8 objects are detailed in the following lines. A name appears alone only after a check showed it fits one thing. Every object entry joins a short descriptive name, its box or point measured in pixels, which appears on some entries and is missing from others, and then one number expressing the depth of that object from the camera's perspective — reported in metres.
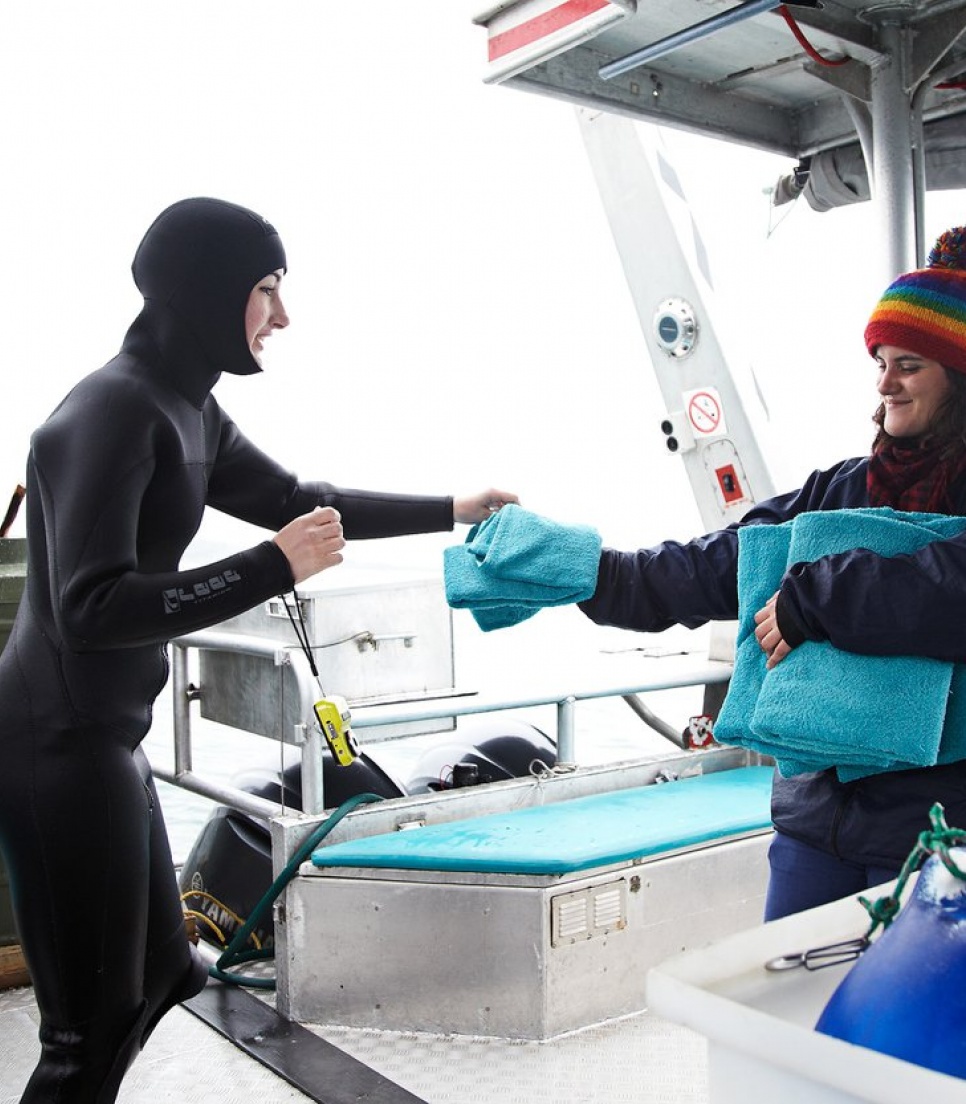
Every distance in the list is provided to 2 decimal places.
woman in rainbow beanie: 1.56
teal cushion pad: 2.66
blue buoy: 0.75
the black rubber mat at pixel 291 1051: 2.44
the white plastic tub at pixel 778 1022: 0.72
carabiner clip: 0.91
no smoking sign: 3.72
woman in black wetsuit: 1.80
